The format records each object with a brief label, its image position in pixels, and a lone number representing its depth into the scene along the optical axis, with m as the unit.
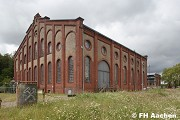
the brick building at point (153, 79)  59.48
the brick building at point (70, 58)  18.73
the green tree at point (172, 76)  53.32
